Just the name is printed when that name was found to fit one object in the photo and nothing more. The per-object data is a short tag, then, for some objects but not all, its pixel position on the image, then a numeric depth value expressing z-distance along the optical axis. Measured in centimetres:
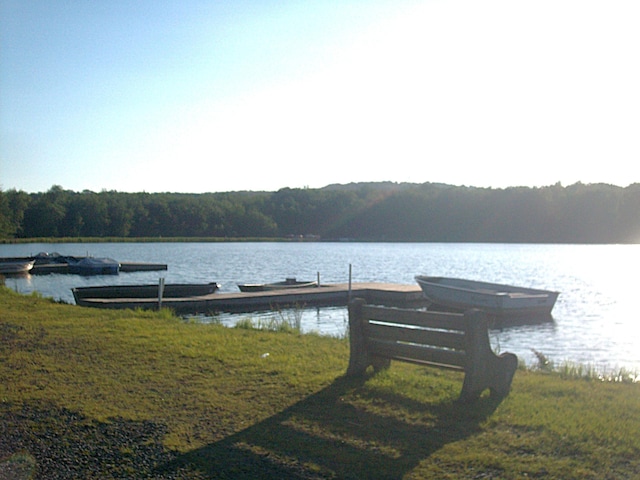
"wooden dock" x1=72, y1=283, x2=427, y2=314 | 2111
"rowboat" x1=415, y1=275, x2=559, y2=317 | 2283
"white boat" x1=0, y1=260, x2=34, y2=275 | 4266
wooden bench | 602
